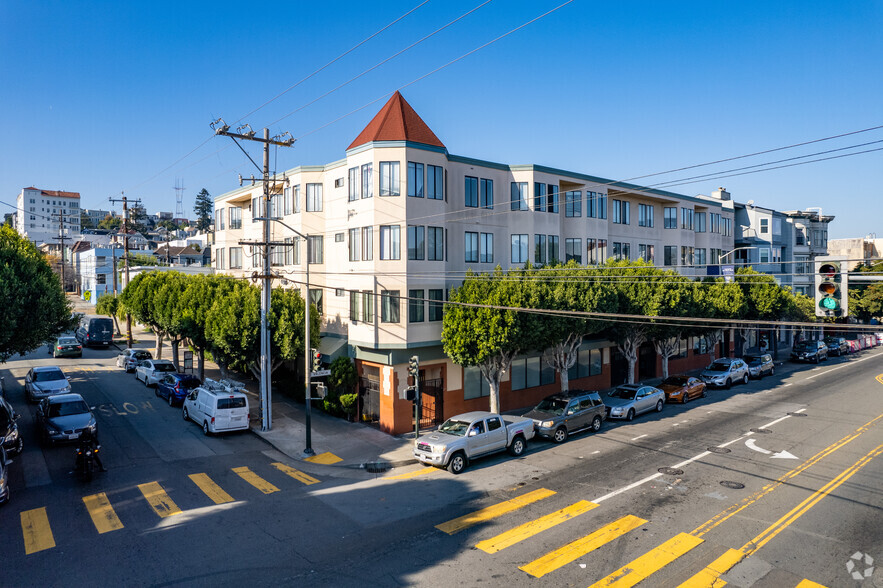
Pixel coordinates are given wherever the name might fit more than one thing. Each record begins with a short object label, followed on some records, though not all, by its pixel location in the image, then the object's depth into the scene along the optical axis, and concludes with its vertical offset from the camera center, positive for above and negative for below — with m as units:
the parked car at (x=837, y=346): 50.28 -5.01
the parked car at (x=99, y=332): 48.16 -2.77
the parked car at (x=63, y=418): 19.38 -4.35
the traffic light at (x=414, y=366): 21.25 -2.71
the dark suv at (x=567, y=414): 21.70 -4.97
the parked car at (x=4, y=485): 14.14 -4.84
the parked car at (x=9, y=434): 18.00 -4.43
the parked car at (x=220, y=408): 22.16 -4.56
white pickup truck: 17.98 -4.99
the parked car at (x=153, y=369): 30.75 -4.02
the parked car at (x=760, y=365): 37.16 -5.01
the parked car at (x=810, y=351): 45.31 -4.98
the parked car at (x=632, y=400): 25.61 -5.19
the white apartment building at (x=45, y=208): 154.50 +27.94
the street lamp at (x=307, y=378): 20.39 -3.08
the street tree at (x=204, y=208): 143.06 +24.61
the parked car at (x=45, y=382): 26.05 -4.00
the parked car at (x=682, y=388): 29.62 -5.28
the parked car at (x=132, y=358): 35.66 -3.81
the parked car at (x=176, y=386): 26.95 -4.40
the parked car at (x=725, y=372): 33.88 -5.06
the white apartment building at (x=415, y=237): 24.36 +3.10
